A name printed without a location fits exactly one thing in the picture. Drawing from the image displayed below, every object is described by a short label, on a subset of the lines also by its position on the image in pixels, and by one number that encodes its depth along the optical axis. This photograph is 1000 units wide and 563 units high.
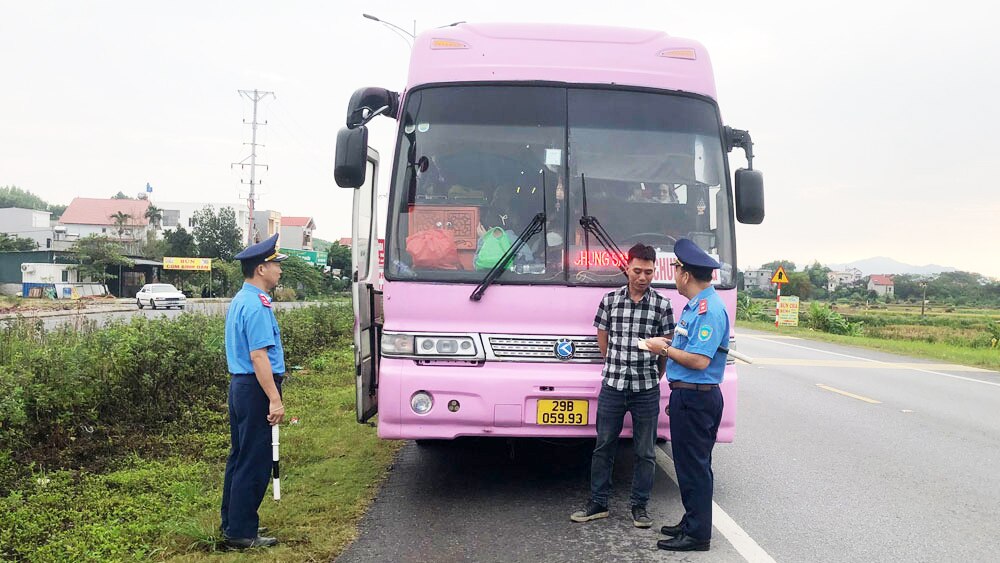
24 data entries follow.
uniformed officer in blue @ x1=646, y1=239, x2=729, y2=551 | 4.56
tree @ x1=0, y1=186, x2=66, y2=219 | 134.75
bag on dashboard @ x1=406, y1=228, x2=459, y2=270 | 5.36
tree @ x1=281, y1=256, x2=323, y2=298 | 47.49
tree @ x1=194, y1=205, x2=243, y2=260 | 75.19
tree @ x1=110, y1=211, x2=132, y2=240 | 81.82
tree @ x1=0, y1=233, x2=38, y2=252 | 69.00
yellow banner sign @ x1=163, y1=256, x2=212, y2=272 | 60.62
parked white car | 40.09
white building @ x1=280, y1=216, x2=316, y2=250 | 98.39
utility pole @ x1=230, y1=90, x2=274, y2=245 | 53.12
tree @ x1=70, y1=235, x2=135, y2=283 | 53.19
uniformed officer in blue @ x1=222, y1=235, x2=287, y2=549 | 4.52
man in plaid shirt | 4.94
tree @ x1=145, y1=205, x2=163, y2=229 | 86.19
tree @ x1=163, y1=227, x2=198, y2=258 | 72.62
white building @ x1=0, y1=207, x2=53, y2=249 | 96.41
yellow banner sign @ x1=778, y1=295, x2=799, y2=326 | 35.94
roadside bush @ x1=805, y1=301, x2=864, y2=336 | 35.62
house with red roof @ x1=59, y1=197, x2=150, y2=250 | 94.62
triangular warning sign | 32.69
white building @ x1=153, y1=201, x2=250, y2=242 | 98.52
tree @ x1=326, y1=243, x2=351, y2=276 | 72.36
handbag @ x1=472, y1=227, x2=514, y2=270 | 5.34
